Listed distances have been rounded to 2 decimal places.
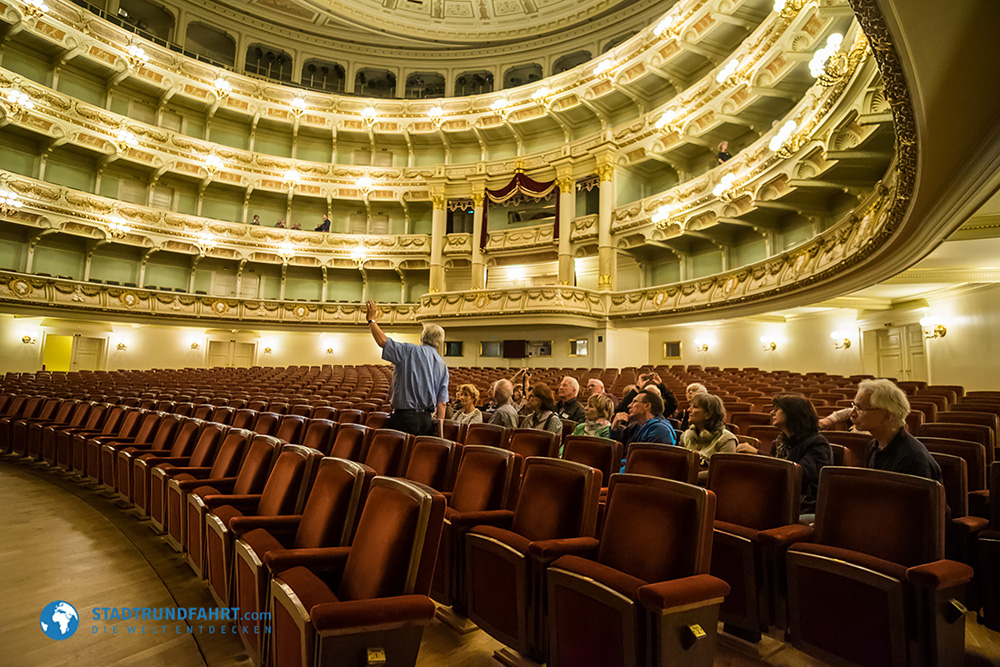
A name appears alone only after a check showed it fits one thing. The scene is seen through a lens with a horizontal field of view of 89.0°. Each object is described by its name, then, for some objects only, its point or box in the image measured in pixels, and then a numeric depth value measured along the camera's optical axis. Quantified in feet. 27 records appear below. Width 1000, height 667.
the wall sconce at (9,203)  44.88
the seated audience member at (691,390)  11.94
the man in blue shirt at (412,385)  11.72
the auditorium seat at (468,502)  7.09
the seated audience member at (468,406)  14.07
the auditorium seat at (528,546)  5.92
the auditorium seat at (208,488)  8.06
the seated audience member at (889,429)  7.07
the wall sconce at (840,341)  36.72
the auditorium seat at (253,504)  6.81
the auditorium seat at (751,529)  6.45
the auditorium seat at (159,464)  10.42
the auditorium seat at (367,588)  4.27
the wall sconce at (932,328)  29.14
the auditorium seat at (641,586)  4.64
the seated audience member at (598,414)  11.93
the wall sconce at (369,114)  63.52
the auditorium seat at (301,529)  5.69
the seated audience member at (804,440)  8.20
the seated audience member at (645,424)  10.01
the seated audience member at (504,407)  13.01
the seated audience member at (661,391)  15.74
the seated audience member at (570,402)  14.24
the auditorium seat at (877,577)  5.16
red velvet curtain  57.62
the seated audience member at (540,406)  13.12
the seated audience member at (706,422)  9.93
